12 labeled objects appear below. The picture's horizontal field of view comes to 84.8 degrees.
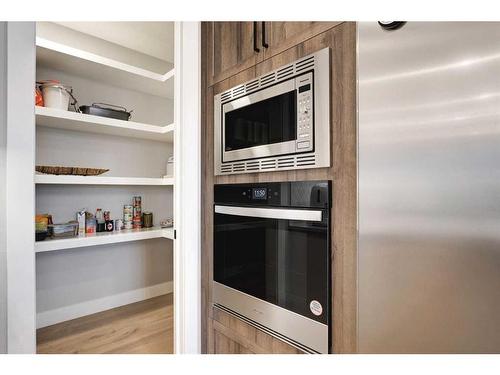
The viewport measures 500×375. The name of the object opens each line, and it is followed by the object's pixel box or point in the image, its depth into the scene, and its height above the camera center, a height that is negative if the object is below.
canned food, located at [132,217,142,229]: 2.37 -0.29
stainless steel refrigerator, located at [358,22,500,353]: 0.52 +0.00
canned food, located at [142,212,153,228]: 2.43 -0.27
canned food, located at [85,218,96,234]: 2.09 -0.28
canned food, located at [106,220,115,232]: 2.21 -0.30
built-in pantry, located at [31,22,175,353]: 1.83 +0.01
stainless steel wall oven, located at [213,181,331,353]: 0.85 -0.26
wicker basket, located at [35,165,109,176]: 1.81 +0.13
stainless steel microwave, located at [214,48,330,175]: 0.85 +0.25
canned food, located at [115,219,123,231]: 2.27 -0.30
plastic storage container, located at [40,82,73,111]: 1.75 +0.61
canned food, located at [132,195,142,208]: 2.41 -0.11
